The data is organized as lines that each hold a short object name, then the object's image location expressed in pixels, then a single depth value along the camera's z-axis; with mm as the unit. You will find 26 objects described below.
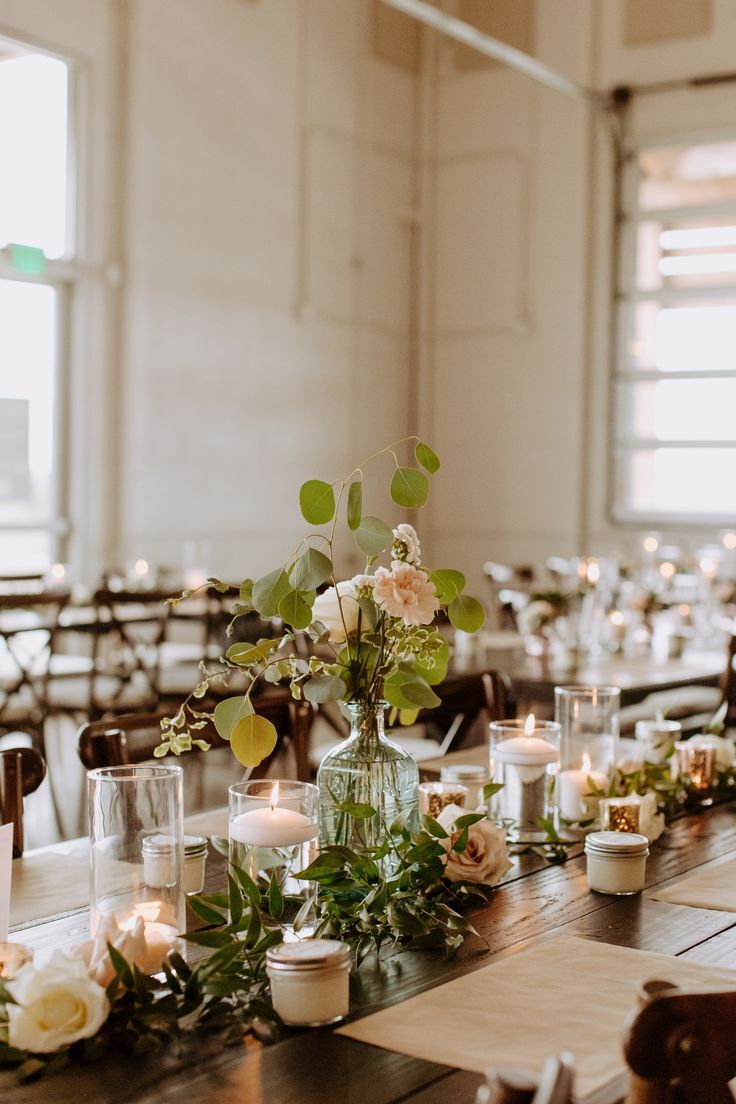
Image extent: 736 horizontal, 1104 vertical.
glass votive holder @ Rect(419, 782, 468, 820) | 2033
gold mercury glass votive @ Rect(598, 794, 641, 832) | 2133
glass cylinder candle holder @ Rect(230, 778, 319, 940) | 1621
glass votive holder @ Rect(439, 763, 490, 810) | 2234
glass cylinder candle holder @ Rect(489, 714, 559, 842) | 2168
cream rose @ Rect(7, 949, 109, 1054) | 1265
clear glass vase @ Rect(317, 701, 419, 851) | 1782
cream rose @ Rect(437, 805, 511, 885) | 1821
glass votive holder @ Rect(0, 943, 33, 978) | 1416
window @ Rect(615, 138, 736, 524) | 9906
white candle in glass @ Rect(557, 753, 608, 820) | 2254
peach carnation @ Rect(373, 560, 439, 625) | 1742
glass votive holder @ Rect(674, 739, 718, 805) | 2533
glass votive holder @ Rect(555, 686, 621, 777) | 2326
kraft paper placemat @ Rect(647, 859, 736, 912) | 1860
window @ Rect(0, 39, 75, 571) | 7902
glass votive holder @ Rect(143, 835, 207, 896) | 1448
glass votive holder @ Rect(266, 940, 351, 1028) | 1356
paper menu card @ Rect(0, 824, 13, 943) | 1573
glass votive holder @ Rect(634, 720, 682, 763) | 2571
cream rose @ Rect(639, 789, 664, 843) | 2148
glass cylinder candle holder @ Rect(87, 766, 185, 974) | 1447
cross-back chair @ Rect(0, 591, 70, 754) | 4852
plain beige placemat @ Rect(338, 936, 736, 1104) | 1308
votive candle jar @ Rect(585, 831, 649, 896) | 1886
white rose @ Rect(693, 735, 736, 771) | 2648
